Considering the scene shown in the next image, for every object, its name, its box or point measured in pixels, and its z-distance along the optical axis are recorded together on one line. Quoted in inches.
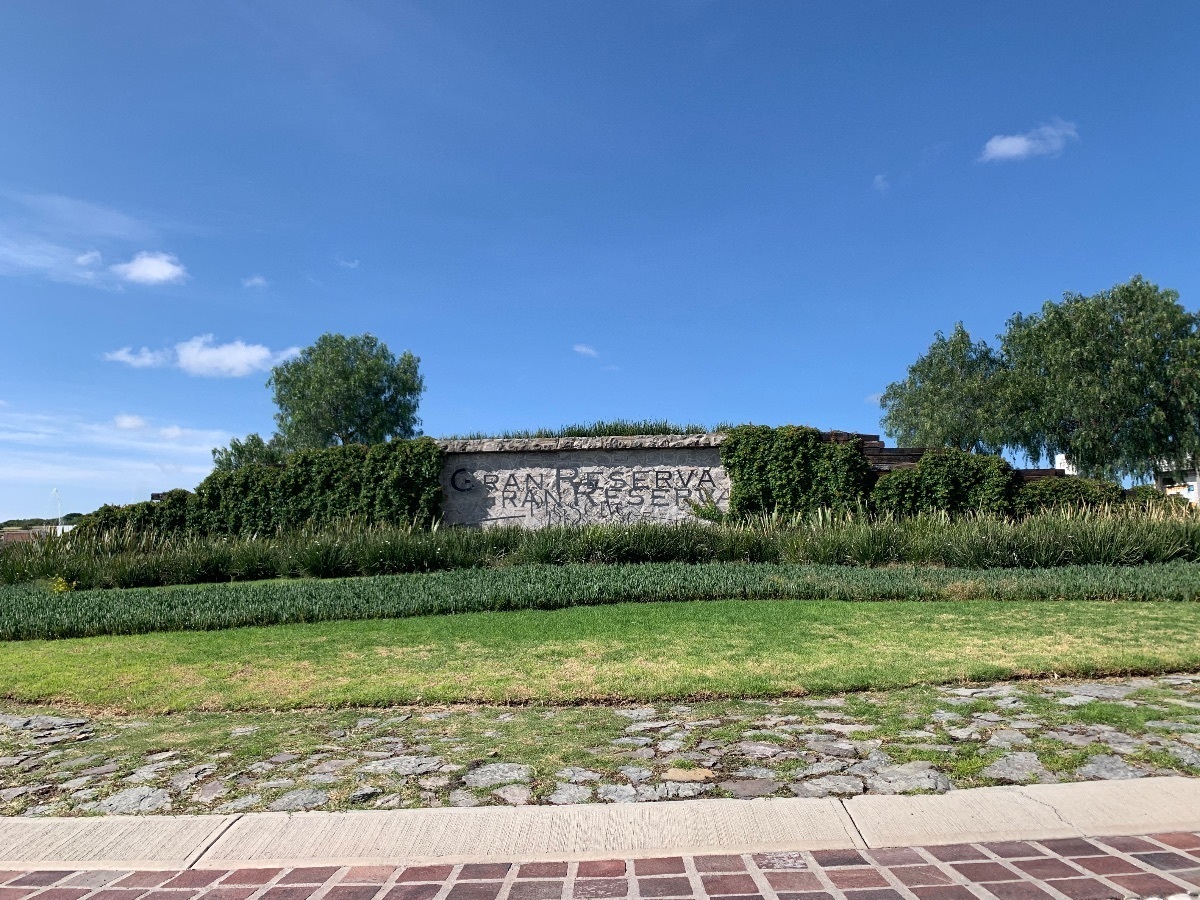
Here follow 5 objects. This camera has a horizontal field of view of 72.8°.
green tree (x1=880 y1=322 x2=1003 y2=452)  1566.2
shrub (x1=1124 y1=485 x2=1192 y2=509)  722.2
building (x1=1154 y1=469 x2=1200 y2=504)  1441.9
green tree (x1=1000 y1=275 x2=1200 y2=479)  1320.1
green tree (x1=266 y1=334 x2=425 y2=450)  1814.7
